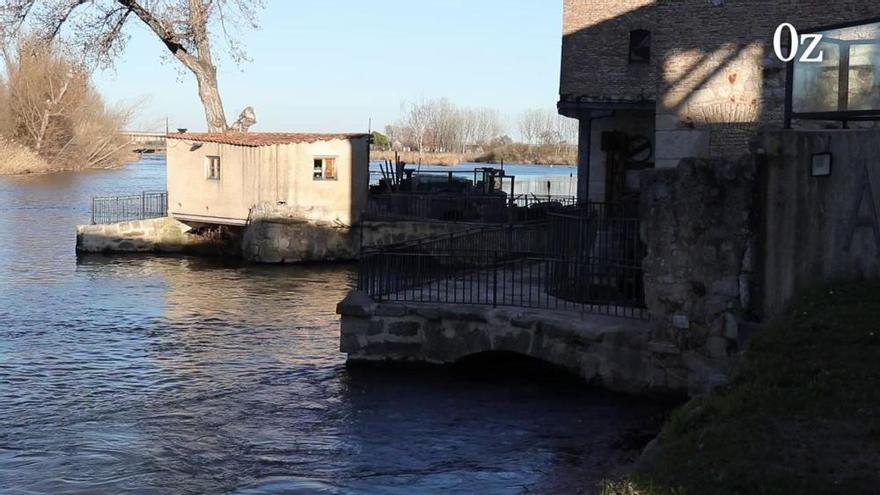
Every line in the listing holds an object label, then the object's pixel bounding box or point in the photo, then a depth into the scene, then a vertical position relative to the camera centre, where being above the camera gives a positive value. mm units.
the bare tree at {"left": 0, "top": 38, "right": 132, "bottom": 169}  76562 +6200
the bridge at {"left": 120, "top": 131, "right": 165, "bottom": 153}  127025 +6789
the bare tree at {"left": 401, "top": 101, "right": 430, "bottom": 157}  134125 +9463
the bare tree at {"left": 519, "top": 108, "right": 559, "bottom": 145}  137375 +8752
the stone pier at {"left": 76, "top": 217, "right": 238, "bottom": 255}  30672 -1367
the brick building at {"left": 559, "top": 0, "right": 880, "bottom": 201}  10211 +2092
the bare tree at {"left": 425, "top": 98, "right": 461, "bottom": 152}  135500 +9169
